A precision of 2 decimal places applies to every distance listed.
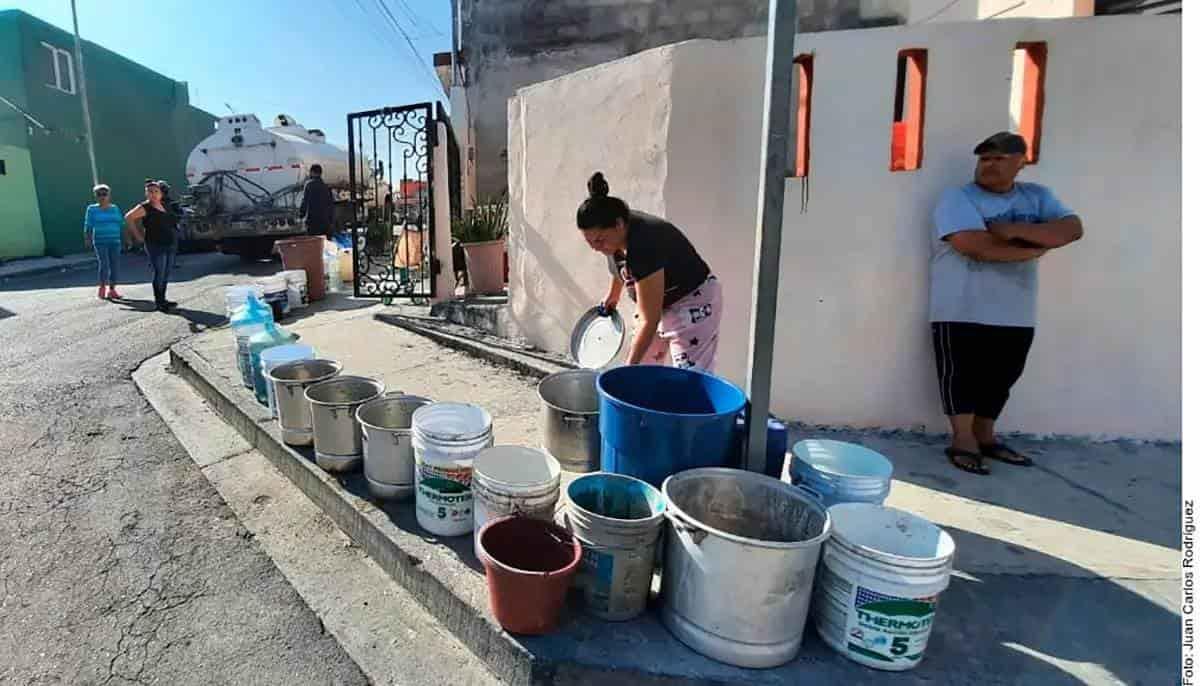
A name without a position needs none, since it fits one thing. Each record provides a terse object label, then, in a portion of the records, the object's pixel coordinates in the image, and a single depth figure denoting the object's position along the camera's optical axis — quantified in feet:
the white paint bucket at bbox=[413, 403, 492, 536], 8.29
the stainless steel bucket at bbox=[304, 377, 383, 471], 9.93
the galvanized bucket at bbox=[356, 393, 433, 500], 9.14
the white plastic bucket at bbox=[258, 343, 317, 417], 12.28
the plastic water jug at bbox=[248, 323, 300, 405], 13.74
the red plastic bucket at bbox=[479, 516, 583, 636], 6.40
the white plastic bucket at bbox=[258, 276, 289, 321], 22.99
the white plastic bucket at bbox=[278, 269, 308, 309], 24.30
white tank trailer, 39.63
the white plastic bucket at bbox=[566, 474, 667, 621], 6.59
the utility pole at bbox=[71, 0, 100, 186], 52.44
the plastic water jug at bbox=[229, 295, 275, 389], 14.74
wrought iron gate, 21.66
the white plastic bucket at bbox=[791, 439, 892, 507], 7.57
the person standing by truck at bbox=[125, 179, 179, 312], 26.08
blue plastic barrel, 7.20
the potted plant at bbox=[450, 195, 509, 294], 23.44
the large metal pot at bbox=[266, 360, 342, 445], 10.95
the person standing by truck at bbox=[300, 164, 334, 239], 30.14
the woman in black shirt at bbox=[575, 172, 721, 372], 9.21
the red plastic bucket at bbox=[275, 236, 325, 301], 25.75
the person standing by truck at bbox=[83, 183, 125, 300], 27.61
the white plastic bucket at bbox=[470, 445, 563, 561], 7.41
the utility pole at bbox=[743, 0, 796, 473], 6.78
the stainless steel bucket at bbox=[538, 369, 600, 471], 8.72
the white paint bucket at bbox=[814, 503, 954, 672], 5.92
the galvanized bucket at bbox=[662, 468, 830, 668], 5.93
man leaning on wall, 10.41
